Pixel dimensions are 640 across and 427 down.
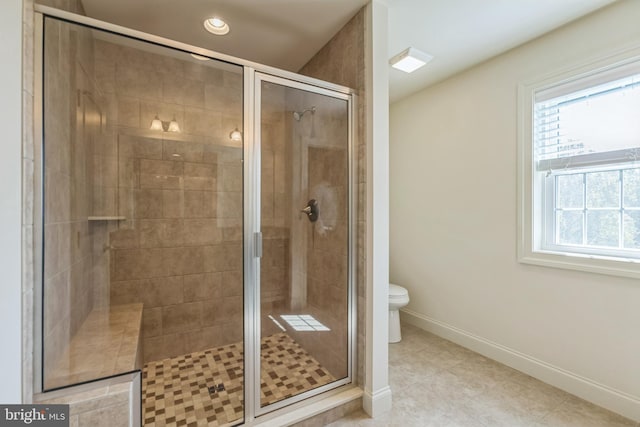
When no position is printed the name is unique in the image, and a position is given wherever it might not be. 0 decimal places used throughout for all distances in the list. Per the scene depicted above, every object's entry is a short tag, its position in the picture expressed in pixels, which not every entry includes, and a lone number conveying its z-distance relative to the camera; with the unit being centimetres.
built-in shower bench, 114
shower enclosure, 130
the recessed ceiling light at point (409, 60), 201
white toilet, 243
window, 161
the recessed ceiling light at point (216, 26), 175
